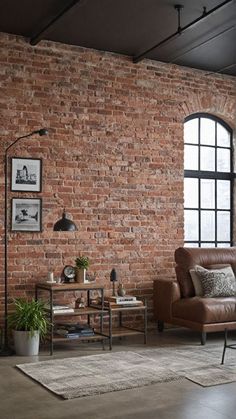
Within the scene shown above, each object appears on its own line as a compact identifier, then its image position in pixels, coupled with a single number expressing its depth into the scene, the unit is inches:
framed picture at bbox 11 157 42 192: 260.8
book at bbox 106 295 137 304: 257.0
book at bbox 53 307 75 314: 242.1
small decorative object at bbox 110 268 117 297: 264.7
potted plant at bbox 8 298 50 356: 233.1
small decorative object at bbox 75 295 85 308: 259.9
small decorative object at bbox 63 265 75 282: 255.9
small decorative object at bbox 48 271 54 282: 255.4
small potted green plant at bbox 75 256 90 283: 255.4
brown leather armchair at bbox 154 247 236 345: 254.7
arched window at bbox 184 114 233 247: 322.3
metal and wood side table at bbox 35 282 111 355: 237.9
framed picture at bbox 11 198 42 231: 259.6
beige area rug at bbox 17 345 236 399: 185.2
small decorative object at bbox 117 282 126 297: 266.4
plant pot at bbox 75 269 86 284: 255.1
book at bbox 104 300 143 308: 256.4
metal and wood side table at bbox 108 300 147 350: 251.6
